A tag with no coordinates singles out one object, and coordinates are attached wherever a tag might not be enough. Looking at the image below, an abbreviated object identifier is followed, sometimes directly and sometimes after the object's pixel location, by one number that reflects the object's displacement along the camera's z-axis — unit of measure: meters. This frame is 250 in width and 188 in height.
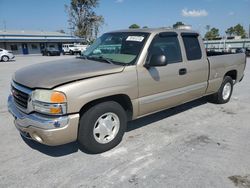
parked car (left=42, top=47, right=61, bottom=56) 36.03
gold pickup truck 2.74
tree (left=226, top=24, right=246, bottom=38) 78.31
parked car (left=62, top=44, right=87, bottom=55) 38.62
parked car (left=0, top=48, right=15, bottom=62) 22.76
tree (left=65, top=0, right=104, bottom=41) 52.81
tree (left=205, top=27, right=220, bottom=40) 77.32
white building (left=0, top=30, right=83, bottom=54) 42.88
